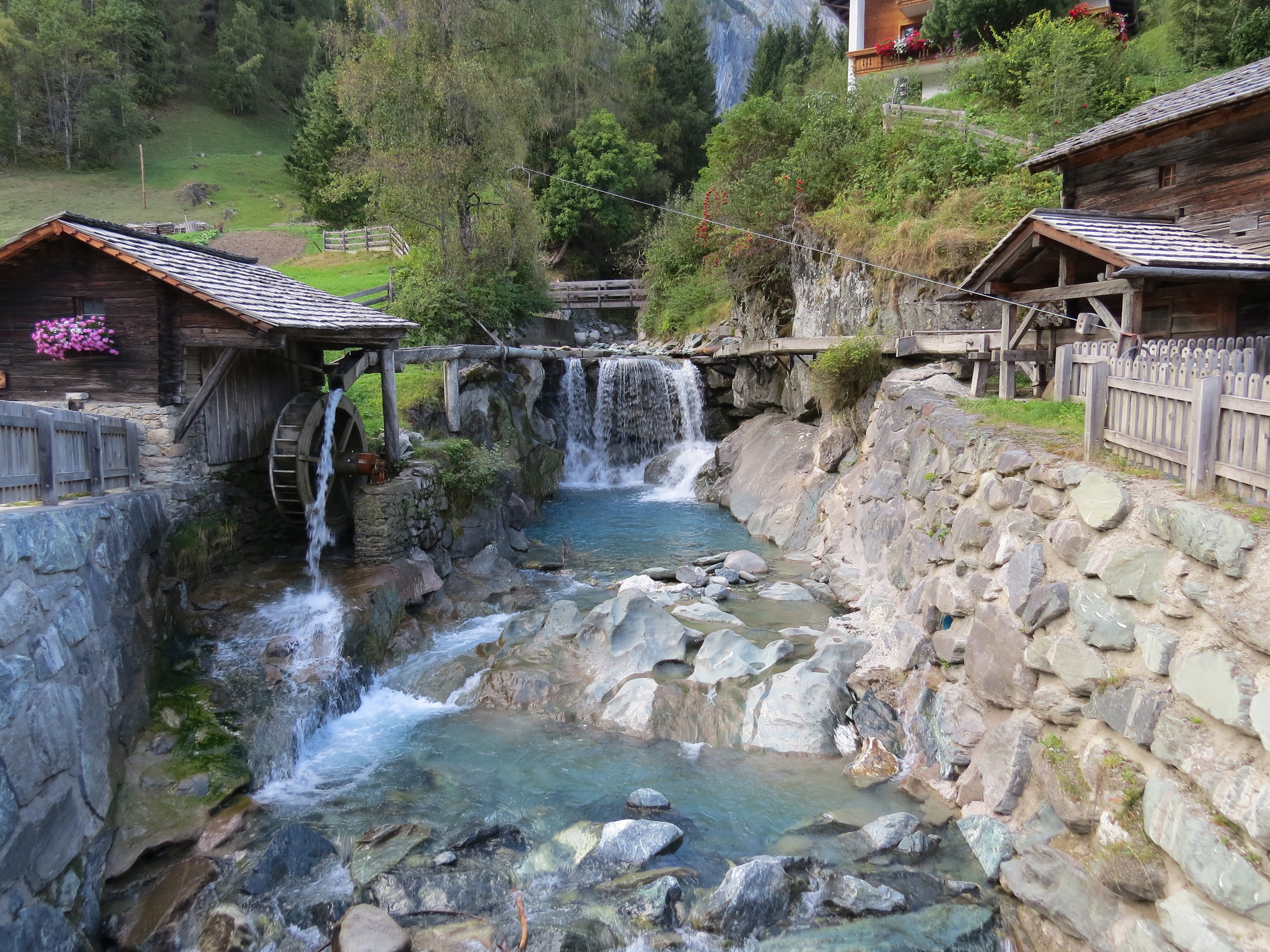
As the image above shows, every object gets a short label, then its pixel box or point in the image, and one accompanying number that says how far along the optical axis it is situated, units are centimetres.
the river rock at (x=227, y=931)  498
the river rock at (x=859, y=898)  511
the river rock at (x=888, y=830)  571
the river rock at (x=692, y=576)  1134
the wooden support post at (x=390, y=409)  1165
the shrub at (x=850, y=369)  1348
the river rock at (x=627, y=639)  839
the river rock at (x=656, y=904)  509
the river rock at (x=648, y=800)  632
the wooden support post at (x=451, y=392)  1441
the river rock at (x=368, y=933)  490
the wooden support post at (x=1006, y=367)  1045
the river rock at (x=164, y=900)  513
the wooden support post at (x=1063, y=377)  879
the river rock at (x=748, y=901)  501
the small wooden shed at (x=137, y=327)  884
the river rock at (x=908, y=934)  485
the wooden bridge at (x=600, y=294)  2902
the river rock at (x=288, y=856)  550
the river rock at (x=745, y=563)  1188
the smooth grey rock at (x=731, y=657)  807
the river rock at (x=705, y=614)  959
